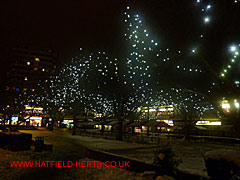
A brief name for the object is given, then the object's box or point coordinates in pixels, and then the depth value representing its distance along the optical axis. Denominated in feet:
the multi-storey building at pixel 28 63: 276.25
